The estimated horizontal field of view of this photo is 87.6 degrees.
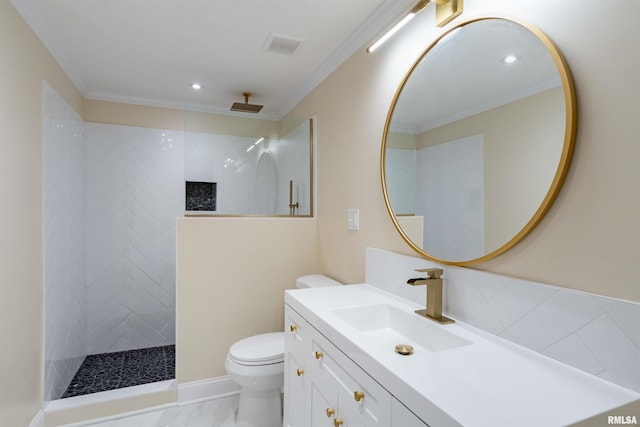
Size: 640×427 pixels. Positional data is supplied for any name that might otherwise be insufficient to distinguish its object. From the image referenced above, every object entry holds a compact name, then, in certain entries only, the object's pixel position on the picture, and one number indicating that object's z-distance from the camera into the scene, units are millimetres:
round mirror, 1021
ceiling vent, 2130
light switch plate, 2098
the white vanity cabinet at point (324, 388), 969
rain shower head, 3066
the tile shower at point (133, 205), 2648
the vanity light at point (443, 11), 1336
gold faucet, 1325
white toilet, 1937
